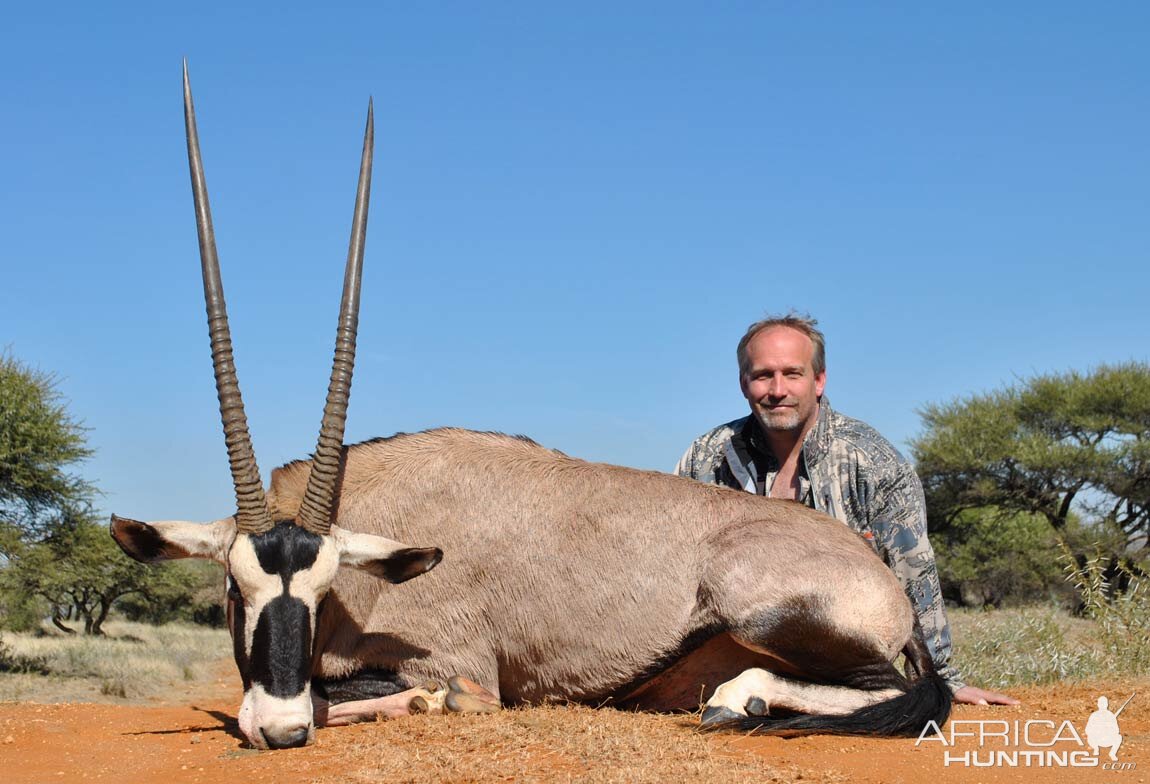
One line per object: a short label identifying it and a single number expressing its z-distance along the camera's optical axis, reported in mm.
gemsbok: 5051
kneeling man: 6594
